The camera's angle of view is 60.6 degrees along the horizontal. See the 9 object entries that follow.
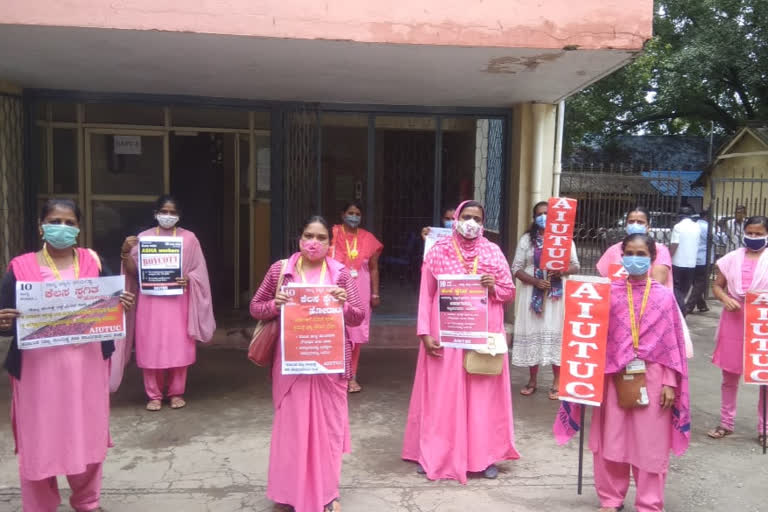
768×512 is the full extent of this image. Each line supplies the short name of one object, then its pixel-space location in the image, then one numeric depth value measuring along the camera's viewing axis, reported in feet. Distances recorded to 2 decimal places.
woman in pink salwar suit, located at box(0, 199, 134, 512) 10.67
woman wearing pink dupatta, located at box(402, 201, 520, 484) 13.65
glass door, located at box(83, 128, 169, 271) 26.91
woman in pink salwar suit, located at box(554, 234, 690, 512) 11.40
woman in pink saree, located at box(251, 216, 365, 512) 11.48
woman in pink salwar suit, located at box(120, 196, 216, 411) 17.72
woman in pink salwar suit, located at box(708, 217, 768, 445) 16.30
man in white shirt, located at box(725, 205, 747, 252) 35.22
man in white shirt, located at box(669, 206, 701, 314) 32.01
